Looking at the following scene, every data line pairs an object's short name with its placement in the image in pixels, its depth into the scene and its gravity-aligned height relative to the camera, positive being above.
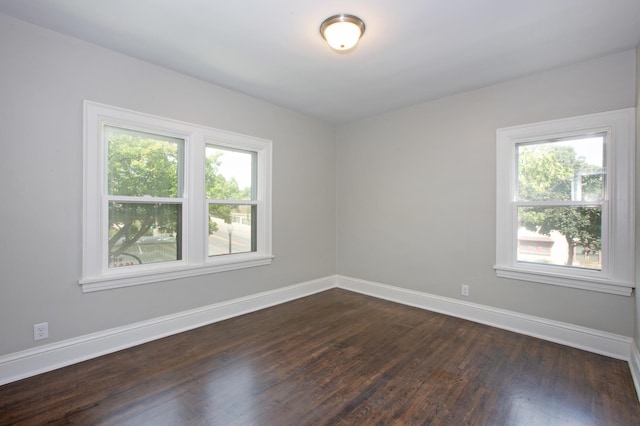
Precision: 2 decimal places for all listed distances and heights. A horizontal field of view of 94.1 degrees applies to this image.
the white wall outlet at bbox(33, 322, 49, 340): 2.34 -0.96
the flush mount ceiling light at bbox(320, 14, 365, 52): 2.19 +1.38
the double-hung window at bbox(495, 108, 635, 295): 2.63 +0.13
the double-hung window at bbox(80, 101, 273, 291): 2.63 +0.13
